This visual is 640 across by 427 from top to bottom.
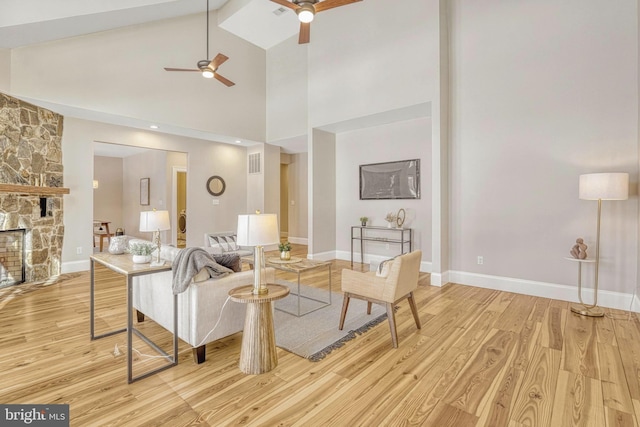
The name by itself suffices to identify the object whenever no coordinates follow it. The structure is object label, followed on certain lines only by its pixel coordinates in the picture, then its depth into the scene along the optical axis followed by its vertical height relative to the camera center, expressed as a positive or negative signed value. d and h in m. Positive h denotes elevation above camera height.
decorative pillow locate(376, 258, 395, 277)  2.72 -0.52
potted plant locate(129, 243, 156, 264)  2.39 -0.32
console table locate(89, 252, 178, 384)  2.06 -0.61
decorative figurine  3.36 -0.43
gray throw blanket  2.16 -0.39
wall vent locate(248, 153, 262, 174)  7.42 +1.17
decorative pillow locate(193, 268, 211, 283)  2.27 -0.49
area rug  2.58 -1.12
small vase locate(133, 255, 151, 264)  2.39 -0.37
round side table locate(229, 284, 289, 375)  2.14 -0.87
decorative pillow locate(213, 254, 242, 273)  2.62 -0.43
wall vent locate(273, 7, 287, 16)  5.71 +3.79
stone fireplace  4.24 +0.56
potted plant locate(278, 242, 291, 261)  3.79 -0.51
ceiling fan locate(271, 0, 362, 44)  2.82 +1.92
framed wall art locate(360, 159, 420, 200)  5.48 +0.58
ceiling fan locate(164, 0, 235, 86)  4.15 +2.03
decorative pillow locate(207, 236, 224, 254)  4.88 -0.54
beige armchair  2.58 -0.66
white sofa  2.24 -0.74
